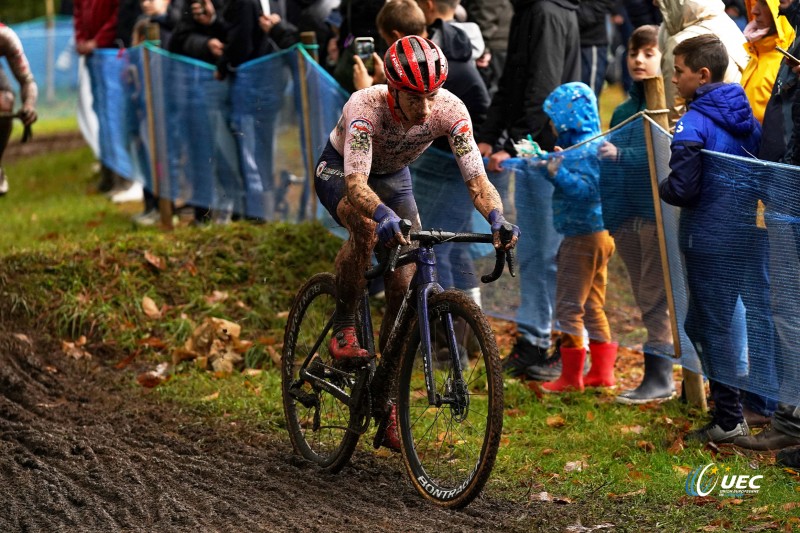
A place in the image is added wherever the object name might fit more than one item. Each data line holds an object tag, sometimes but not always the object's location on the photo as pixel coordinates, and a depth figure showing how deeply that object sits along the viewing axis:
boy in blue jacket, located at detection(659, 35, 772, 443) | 12.59
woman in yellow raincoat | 14.09
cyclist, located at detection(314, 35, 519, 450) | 12.05
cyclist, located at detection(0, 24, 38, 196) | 20.91
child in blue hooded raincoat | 15.40
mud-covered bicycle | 11.62
